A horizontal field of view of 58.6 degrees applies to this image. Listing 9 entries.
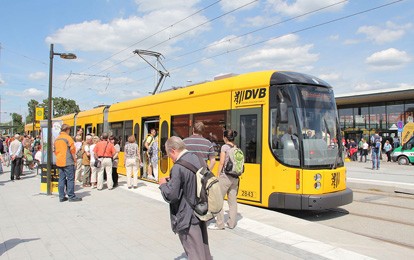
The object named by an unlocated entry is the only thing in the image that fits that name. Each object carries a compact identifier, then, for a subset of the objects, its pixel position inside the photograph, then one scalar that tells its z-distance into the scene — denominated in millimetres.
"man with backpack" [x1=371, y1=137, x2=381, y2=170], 18219
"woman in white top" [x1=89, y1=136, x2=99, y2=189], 10711
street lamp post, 9430
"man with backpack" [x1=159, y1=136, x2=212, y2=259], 3381
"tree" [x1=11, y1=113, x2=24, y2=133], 100550
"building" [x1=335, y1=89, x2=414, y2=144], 31200
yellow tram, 7129
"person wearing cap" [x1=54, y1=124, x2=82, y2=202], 8508
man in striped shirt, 5699
